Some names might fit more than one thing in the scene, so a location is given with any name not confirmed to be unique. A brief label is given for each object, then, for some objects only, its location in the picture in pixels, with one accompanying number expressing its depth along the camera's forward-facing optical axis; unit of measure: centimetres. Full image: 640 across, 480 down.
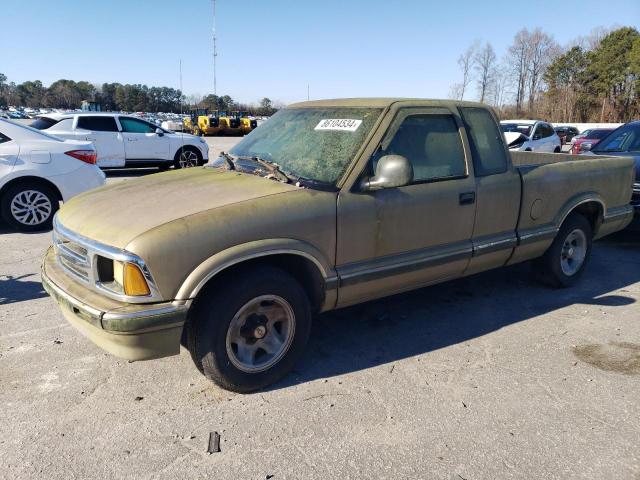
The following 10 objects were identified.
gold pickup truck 279
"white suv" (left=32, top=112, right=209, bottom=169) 1235
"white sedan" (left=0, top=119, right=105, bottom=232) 677
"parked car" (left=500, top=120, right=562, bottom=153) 1413
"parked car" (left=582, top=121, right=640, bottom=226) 752
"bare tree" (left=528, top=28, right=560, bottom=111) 6512
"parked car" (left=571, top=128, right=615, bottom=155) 2018
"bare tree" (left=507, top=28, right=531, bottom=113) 6669
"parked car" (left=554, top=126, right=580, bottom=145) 2892
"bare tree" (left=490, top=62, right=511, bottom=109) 5897
